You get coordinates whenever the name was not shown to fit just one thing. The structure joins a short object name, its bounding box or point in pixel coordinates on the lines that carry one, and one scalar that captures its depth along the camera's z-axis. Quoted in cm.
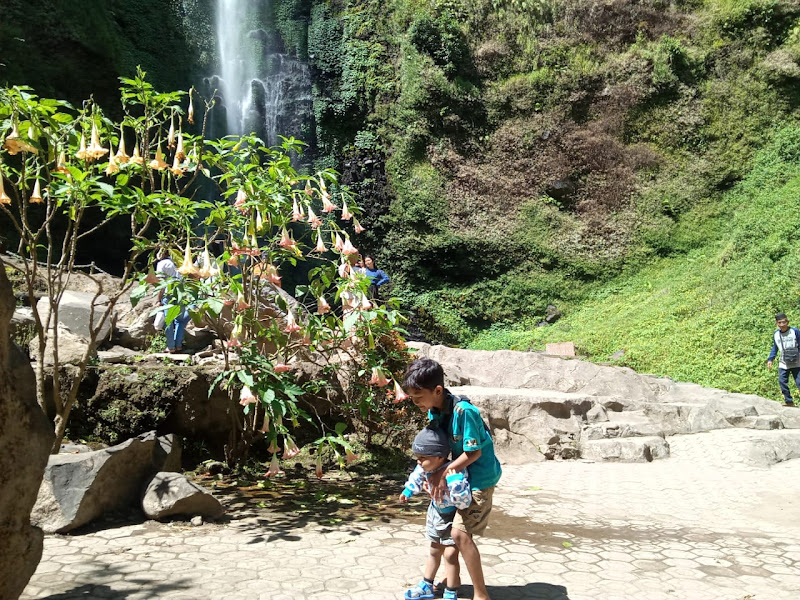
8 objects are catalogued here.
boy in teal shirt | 283
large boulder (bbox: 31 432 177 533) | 378
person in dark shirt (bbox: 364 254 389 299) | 804
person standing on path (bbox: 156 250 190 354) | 755
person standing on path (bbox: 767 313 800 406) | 938
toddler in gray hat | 284
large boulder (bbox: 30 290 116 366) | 639
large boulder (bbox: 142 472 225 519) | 406
